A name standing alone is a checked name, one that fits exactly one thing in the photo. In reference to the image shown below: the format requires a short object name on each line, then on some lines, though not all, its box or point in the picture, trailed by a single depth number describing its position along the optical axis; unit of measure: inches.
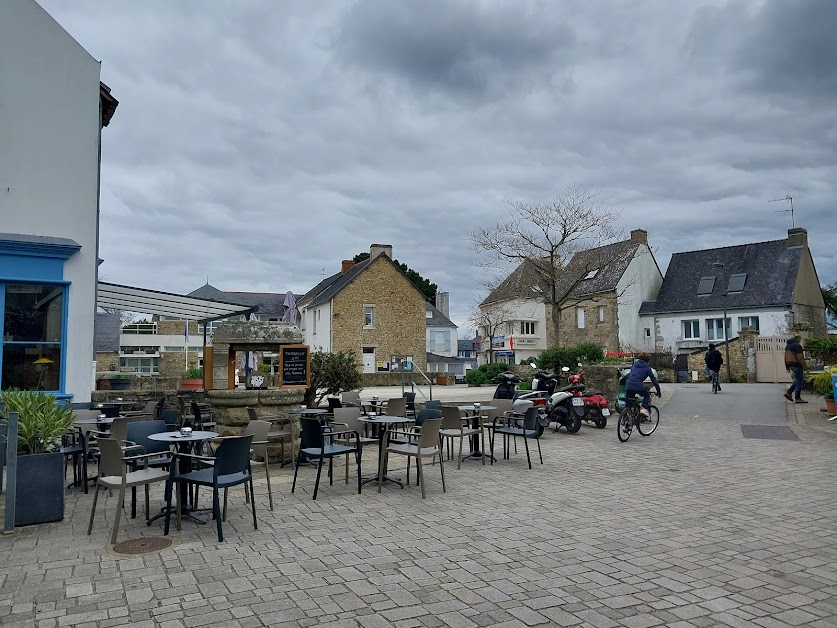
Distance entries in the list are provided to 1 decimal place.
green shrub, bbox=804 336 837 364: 673.0
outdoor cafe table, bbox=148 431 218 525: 232.7
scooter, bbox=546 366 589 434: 502.6
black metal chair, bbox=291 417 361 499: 279.9
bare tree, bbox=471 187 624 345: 944.9
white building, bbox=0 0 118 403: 402.9
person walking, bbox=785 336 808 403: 615.1
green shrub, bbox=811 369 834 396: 563.5
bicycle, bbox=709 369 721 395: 804.0
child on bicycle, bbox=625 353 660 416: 468.1
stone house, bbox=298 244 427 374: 1574.8
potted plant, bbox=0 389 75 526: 229.6
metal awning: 544.7
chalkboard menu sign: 367.3
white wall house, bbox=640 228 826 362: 1424.7
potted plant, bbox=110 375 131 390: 680.4
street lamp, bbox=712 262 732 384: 1603.1
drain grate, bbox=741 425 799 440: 467.4
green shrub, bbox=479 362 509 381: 1120.2
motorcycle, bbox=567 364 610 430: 530.0
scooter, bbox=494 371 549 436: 458.3
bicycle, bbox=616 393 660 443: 458.0
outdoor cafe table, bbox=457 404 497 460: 375.2
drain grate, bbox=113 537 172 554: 200.4
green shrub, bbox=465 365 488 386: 1162.6
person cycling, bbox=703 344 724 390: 800.4
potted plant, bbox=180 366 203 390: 641.7
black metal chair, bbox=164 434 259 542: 212.8
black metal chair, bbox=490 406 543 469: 351.3
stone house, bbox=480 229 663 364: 1573.6
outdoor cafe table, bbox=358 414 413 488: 297.6
